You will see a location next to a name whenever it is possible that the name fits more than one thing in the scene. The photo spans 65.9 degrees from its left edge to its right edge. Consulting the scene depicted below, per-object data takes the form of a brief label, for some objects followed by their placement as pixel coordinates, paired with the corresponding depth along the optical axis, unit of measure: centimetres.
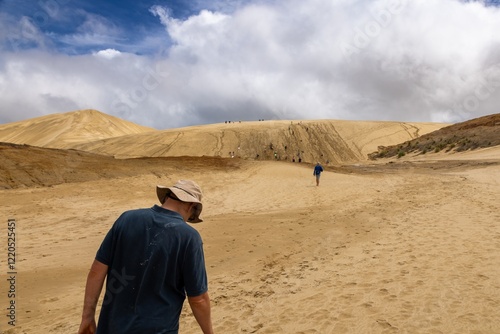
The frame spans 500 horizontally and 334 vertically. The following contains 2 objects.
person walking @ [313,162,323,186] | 1964
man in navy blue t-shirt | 242
